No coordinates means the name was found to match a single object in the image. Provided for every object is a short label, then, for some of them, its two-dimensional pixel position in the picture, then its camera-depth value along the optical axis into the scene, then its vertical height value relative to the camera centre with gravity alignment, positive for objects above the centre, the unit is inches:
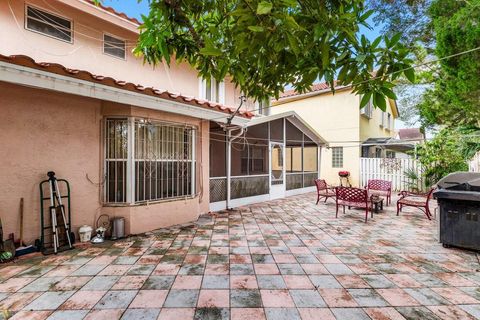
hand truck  181.7 -46.4
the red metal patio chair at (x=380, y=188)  362.2 -43.4
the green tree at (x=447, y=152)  389.1 +16.3
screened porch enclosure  341.1 -4.5
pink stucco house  176.2 +36.1
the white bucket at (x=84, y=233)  202.9 -60.3
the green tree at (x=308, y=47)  66.7 +36.4
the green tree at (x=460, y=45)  218.2 +112.6
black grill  180.9 -42.5
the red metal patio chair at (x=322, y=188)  372.7 -43.3
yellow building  558.3 +94.6
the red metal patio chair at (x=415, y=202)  282.5 -52.5
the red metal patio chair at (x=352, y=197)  282.7 -44.7
